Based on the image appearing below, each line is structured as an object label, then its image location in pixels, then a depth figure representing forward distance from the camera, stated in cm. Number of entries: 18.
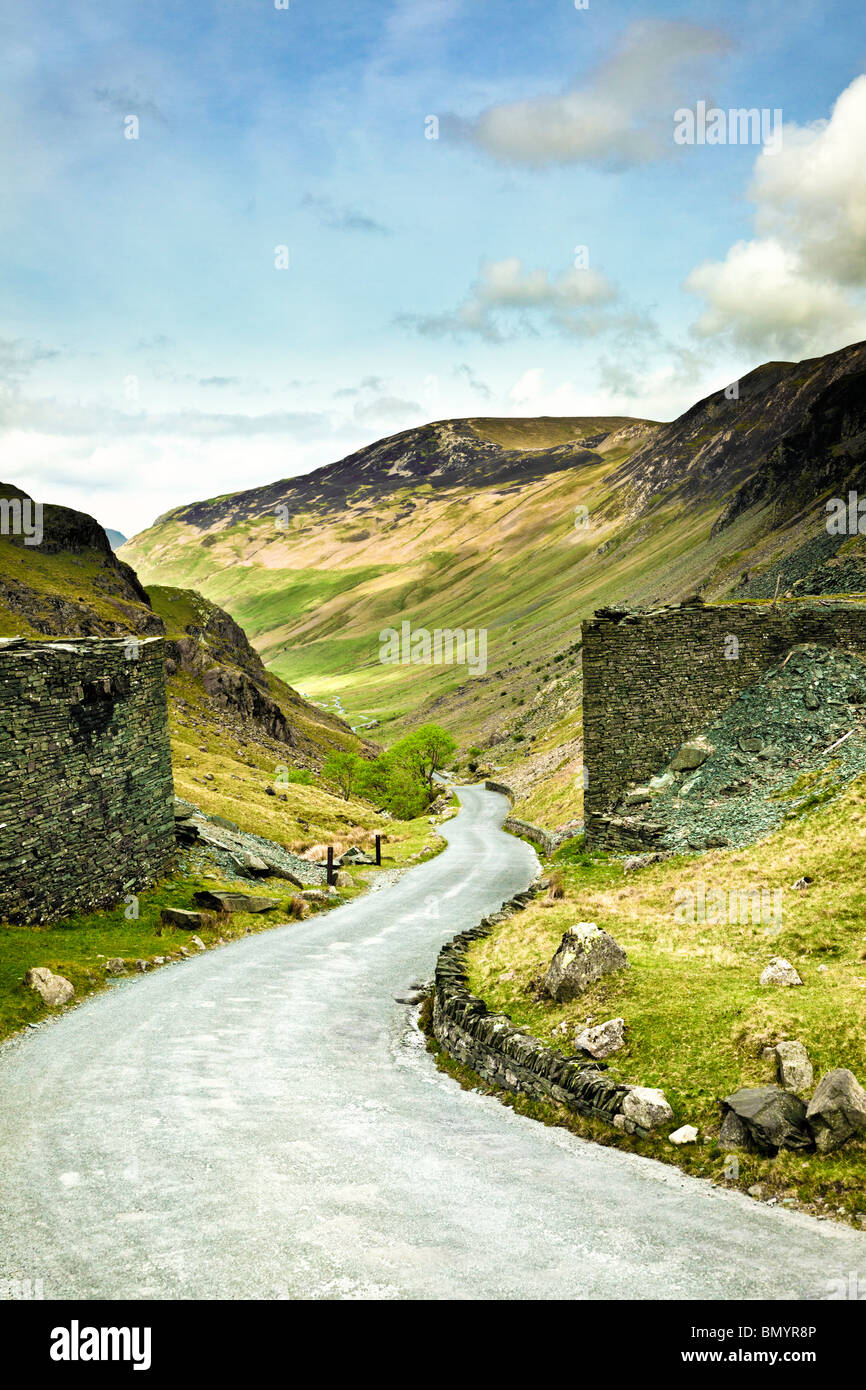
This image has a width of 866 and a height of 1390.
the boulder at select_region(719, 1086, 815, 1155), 1227
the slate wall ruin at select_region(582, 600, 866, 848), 3647
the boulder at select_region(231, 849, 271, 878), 4091
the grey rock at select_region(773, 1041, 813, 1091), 1312
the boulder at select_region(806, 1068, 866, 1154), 1194
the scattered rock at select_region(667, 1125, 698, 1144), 1317
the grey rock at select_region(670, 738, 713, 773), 3572
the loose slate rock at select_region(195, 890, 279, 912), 3438
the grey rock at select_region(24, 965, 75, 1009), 2250
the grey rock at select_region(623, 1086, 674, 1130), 1376
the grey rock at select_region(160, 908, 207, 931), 3159
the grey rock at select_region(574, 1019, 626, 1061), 1598
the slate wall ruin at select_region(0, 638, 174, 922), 2616
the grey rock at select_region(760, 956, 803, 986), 1667
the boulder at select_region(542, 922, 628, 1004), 1856
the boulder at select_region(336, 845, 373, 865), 5377
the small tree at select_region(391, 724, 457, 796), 11462
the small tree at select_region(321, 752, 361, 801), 10975
